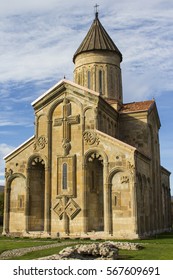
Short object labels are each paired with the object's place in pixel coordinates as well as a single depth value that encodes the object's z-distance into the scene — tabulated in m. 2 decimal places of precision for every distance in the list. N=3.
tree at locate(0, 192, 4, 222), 50.28
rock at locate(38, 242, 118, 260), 12.26
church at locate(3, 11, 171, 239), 24.38
